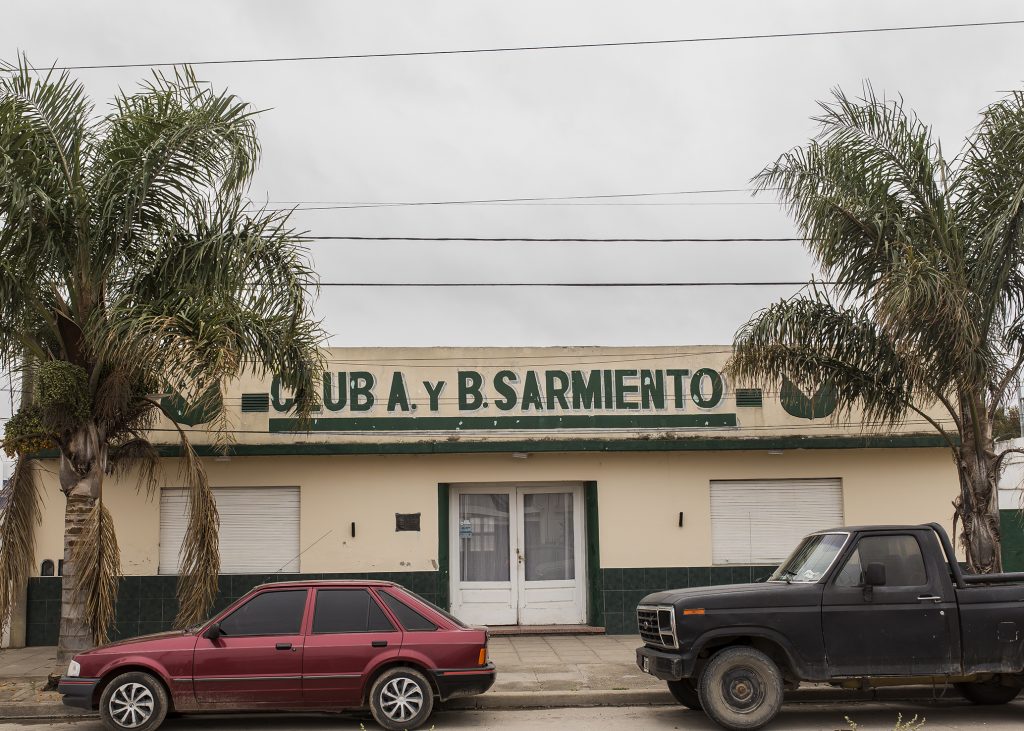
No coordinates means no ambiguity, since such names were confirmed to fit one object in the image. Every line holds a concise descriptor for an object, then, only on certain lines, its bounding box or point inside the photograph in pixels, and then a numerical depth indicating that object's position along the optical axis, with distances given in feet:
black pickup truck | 32.24
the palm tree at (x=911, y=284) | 38.27
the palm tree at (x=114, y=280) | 36.35
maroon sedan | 32.01
